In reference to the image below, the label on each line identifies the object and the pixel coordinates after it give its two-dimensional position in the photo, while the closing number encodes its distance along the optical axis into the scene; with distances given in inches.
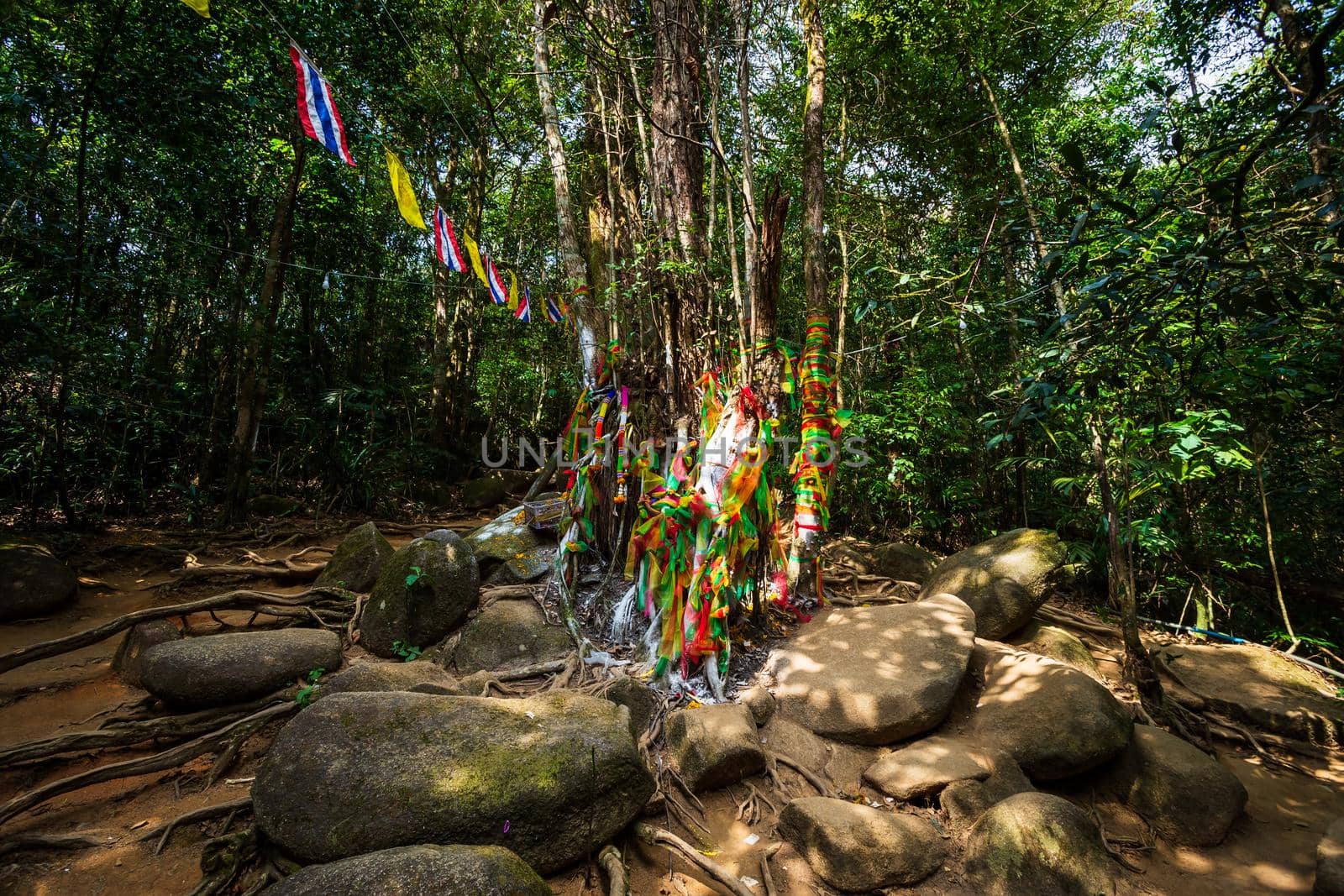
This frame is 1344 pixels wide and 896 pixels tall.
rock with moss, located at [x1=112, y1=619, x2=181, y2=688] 142.6
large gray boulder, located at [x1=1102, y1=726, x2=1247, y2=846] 114.5
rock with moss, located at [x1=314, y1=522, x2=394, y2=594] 192.4
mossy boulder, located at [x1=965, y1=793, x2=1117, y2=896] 93.9
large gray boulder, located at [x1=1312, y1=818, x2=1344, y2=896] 86.9
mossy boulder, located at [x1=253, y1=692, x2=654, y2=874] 81.1
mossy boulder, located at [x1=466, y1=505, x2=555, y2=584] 185.6
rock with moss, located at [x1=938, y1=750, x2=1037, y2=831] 109.4
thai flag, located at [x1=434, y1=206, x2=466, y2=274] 224.1
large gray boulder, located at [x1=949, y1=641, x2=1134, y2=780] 122.2
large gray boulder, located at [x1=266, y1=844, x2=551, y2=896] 62.3
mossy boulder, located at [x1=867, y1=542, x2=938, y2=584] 245.8
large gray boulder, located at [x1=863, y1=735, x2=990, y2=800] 114.0
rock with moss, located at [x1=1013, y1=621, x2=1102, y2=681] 172.9
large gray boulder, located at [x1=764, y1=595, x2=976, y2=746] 129.7
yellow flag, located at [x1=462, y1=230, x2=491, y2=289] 242.4
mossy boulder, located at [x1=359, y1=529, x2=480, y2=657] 158.6
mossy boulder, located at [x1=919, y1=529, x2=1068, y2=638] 179.2
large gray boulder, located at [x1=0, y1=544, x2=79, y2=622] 180.5
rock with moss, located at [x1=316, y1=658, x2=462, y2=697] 123.2
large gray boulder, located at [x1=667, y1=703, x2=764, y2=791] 114.2
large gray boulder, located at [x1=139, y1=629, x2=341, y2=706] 117.0
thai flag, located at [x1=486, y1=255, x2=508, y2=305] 258.5
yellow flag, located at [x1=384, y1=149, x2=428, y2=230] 183.9
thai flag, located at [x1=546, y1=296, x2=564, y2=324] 326.6
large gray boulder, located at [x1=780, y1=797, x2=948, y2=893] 95.4
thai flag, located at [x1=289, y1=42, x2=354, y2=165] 152.3
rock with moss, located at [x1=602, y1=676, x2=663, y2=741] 127.8
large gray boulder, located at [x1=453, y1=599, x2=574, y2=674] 151.7
